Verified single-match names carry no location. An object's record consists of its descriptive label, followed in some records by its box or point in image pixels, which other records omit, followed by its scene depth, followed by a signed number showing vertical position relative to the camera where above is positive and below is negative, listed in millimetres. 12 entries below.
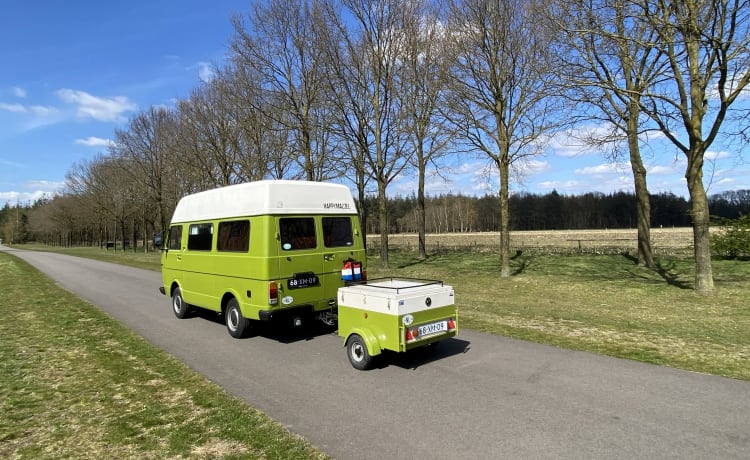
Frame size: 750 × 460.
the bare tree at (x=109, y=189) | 40625 +5132
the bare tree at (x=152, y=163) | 35812 +6548
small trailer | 5754 -1229
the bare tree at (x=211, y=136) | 25156 +6185
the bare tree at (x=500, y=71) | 15336 +5752
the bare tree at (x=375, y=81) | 18250 +6592
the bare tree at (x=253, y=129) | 20828 +5717
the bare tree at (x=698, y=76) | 10656 +3849
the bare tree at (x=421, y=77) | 18344 +6831
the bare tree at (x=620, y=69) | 11805 +4959
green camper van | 7457 -300
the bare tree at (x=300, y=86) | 18859 +6833
